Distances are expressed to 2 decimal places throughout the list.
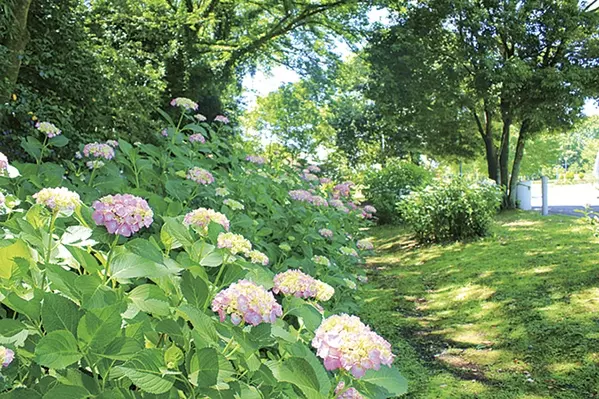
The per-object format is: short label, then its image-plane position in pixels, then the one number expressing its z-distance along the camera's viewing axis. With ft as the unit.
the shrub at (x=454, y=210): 22.25
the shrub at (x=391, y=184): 34.45
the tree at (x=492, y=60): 30.22
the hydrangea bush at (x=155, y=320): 2.42
